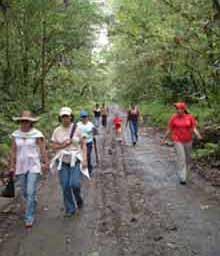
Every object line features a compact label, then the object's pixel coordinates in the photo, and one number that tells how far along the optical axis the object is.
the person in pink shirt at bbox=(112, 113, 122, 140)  23.73
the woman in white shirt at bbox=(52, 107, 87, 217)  8.52
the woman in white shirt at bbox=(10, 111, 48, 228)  8.11
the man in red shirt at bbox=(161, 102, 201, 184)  11.70
